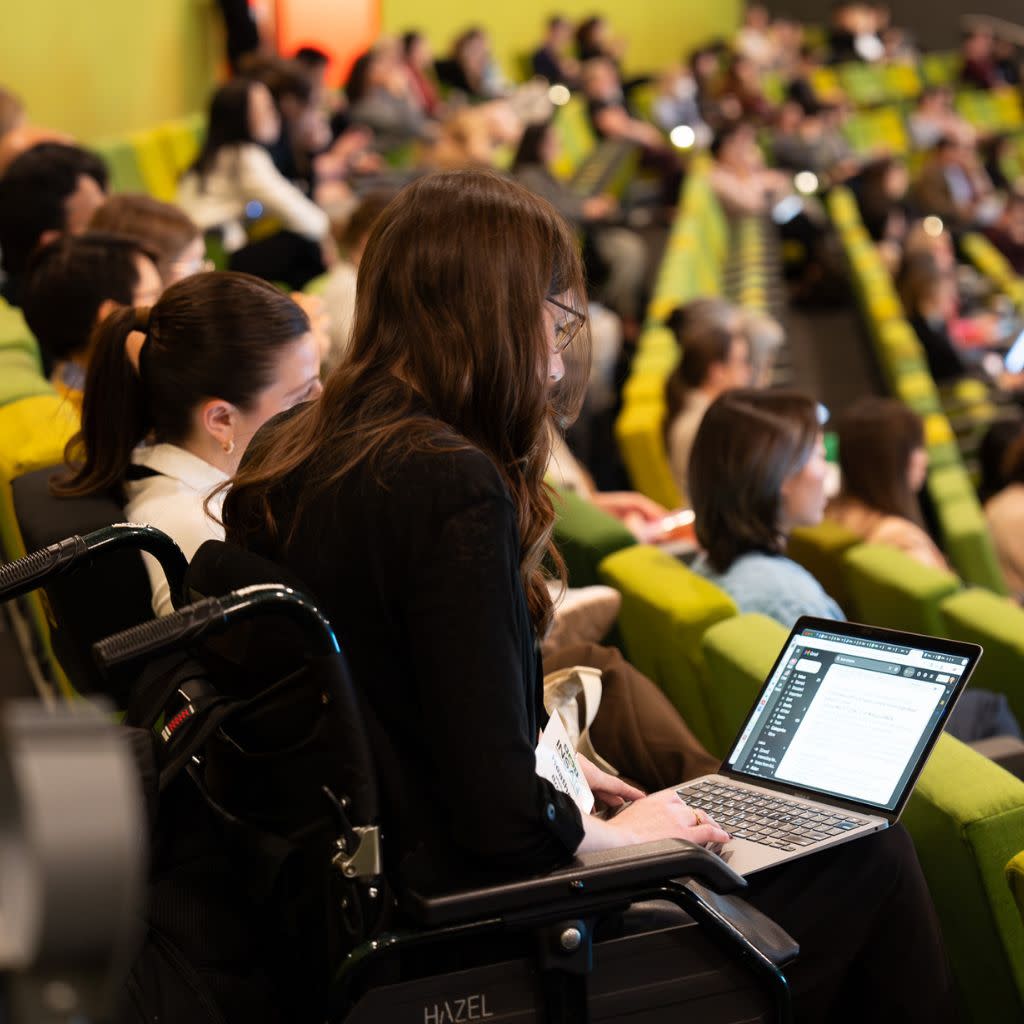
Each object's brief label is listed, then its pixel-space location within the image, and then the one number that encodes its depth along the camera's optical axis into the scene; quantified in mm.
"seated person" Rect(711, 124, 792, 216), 8492
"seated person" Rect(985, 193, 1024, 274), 9312
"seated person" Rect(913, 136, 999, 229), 9500
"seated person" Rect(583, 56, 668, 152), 9102
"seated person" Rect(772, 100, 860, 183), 9758
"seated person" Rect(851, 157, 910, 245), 8758
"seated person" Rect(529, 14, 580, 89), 10016
